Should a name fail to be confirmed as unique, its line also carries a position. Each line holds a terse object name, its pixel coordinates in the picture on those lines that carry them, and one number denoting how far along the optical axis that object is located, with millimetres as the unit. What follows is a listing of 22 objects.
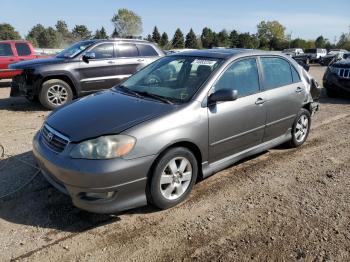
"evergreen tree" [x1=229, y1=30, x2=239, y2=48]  71669
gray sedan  3385
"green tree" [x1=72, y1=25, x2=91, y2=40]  72956
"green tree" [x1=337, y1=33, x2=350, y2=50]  81812
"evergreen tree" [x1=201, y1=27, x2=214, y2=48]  73750
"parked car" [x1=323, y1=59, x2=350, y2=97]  10391
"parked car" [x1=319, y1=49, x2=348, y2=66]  33341
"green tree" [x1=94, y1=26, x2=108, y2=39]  68875
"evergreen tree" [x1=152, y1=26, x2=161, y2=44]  76938
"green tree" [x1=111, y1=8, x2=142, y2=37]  78750
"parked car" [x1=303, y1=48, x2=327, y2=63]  40534
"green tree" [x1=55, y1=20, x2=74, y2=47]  63425
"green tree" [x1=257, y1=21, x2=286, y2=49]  99750
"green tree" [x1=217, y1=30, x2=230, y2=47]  72375
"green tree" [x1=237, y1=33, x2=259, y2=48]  69725
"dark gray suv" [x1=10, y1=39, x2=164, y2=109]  8469
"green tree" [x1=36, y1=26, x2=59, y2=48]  64088
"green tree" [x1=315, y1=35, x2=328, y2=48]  82356
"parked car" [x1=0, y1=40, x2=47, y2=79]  12656
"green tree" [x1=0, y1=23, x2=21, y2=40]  56938
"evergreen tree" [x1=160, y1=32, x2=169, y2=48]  72938
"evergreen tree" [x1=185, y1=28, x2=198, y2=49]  71938
